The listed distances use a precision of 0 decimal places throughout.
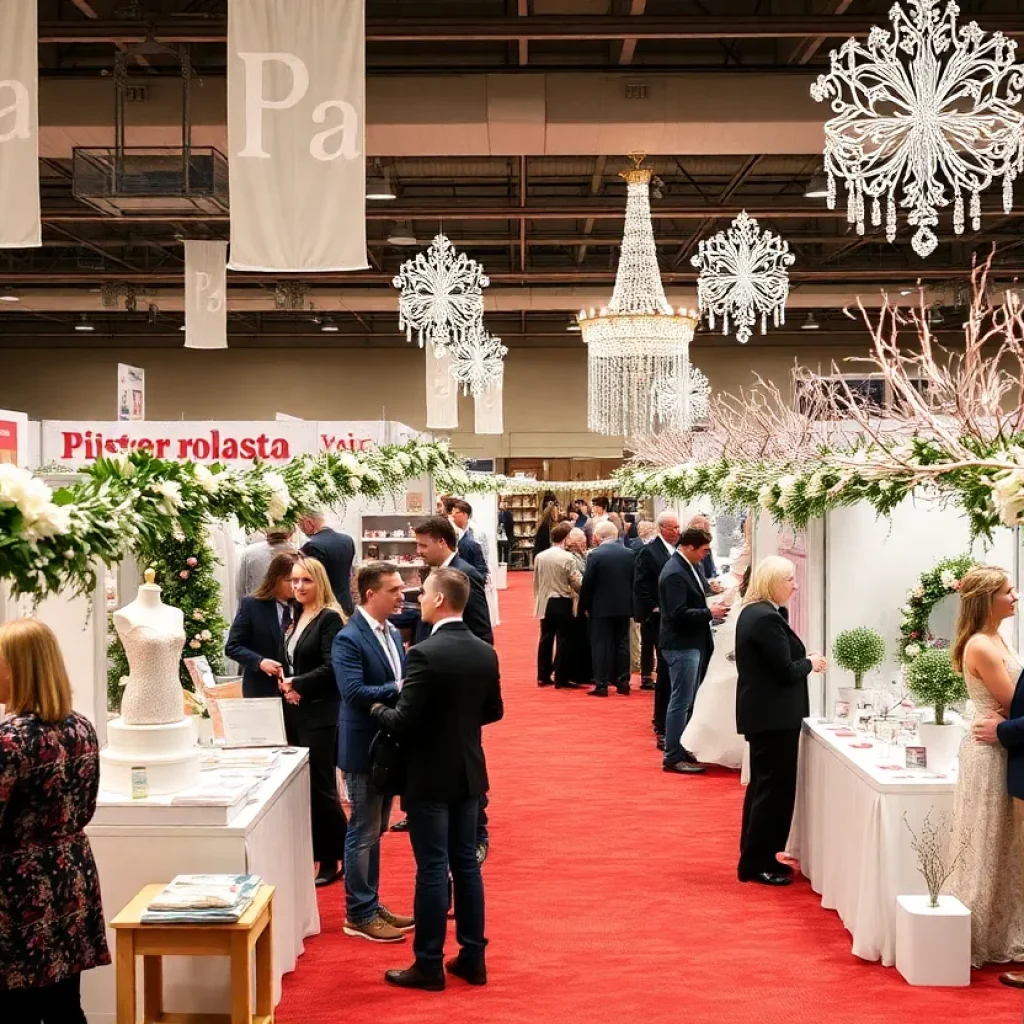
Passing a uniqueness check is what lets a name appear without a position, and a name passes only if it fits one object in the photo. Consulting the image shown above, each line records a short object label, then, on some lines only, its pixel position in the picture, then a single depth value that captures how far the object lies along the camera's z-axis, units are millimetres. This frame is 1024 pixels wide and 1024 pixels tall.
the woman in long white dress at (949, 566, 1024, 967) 4762
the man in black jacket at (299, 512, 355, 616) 8812
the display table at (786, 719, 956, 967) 5078
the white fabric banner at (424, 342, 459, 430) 18266
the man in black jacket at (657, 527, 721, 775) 8664
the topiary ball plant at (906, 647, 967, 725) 5223
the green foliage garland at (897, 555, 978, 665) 6125
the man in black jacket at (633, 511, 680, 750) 9695
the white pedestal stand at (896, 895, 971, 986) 4770
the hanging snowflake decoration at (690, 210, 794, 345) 11805
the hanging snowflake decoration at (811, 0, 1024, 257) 5887
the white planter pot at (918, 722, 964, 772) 5242
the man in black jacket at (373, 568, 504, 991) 4586
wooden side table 3957
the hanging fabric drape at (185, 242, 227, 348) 12969
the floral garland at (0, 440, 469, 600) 3348
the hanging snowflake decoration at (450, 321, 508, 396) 18031
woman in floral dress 3516
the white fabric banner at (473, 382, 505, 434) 21031
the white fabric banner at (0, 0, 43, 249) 6770
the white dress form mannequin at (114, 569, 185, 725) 4449
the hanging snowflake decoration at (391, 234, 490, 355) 13977
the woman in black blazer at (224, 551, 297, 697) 6230
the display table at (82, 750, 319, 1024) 4285
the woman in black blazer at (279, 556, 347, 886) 5824
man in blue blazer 5129
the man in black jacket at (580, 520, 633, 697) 11648
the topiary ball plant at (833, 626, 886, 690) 6129
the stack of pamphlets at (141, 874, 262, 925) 3949
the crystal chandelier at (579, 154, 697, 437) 11625
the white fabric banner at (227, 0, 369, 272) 6406
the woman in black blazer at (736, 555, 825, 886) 5914
